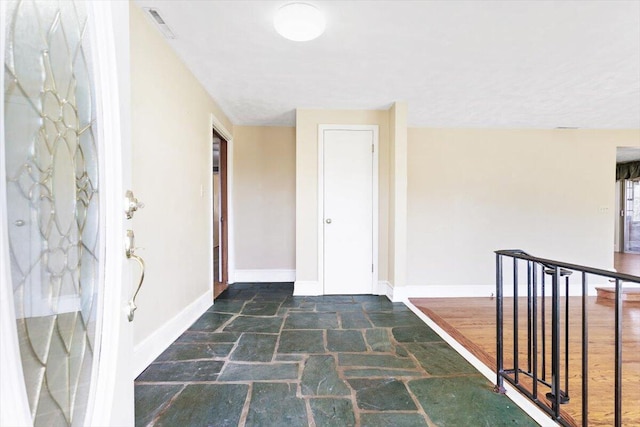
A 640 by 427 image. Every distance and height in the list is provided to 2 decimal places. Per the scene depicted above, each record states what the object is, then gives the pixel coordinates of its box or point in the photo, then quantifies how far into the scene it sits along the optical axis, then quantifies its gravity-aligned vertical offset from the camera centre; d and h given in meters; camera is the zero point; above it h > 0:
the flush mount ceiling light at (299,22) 1.72 +1.19
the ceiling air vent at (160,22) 1.76 +1.24
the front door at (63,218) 0.48 -0.01
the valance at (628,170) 6.62 +0.93
